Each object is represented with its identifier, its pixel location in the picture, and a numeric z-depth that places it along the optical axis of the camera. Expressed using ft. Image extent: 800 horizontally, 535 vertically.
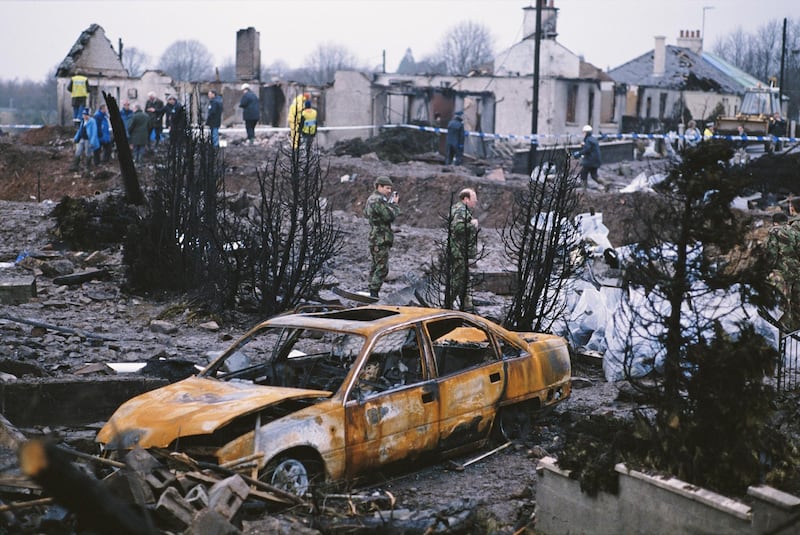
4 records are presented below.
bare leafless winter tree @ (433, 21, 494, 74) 371.49
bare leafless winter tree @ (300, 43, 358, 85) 403.95
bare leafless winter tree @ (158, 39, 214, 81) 361.16
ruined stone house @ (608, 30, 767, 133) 167.12
